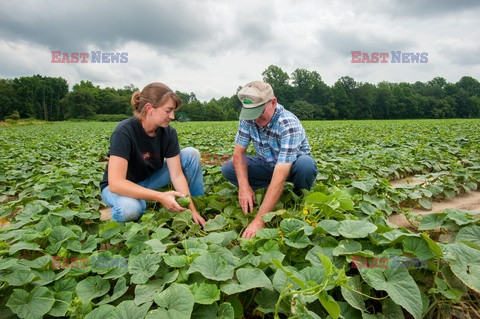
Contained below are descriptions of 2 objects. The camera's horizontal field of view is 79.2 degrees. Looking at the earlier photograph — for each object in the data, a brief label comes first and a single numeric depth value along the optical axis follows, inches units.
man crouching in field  91.6
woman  93.4
